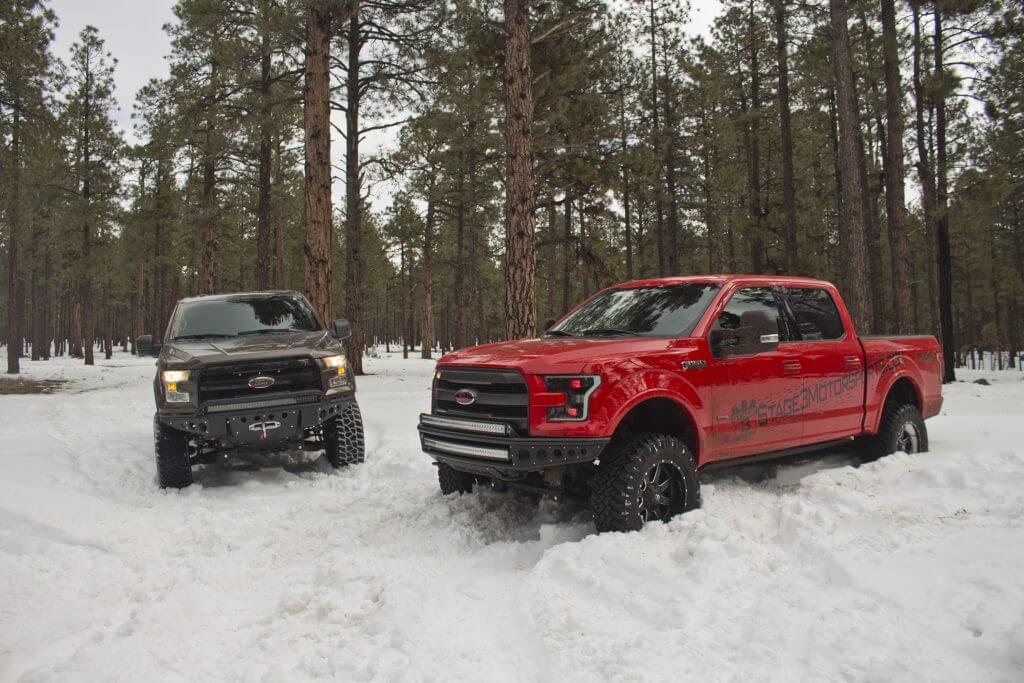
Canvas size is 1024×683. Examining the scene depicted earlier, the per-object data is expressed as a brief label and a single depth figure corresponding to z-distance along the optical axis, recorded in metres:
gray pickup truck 6.03
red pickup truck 4.17
